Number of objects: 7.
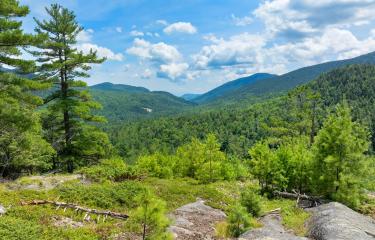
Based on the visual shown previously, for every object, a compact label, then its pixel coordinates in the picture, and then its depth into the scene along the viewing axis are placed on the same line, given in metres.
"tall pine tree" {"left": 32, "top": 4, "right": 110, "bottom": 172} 30.92
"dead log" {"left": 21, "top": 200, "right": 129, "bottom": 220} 17.66
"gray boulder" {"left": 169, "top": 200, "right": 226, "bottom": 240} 16.07
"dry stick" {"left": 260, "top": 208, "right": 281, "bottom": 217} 22.48
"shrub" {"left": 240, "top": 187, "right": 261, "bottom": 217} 21.12
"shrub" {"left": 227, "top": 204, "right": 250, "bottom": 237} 16.83
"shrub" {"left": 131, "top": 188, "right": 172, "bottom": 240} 11.17
